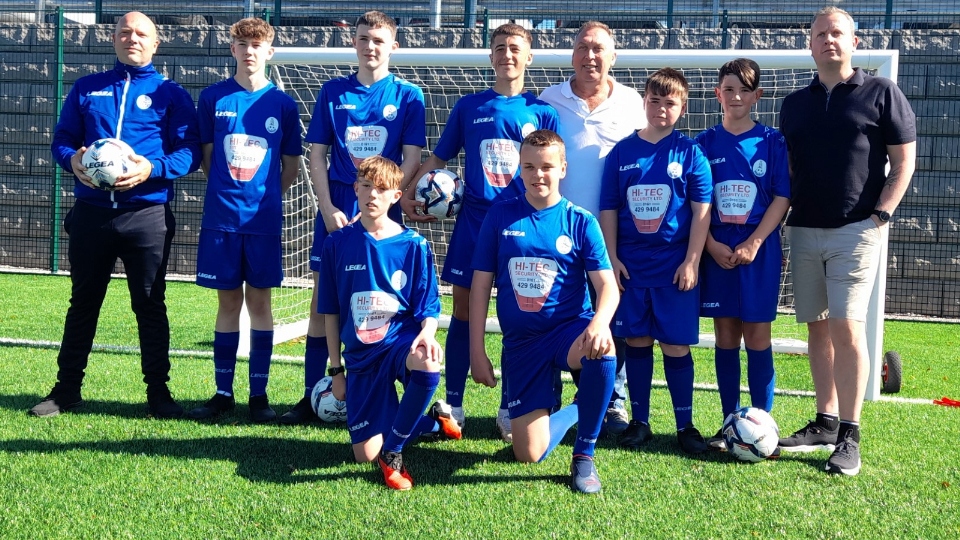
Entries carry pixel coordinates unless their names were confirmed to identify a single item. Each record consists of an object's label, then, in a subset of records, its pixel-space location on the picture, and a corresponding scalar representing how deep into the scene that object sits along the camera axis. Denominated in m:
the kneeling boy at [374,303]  3.73
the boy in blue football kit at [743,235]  4.19
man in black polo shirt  3.98
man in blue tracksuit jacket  4.30
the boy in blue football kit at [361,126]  4.45
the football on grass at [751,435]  3.86
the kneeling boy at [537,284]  3.67
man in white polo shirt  4.34
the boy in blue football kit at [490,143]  4.25
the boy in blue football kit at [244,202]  4.46
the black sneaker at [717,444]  4.07
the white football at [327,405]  4.33
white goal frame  5.23
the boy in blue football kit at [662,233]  4.14
